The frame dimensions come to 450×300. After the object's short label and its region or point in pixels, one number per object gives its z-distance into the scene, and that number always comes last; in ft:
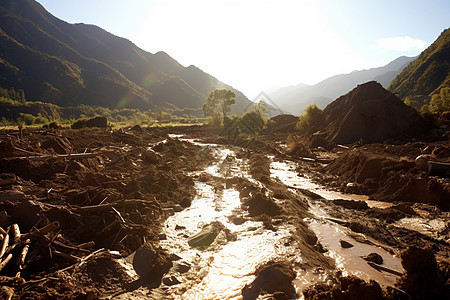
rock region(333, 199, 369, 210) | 28.30
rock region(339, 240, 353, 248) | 19.81
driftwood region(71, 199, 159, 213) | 19.56
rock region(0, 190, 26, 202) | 18.53
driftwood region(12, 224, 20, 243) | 14.13
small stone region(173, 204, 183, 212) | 27.11
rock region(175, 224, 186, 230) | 22.76
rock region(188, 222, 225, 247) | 19.89
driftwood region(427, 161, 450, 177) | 30.32
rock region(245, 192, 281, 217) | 25.88
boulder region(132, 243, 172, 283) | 15.23
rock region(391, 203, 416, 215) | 25.72
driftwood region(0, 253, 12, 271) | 12.12
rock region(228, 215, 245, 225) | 24.06
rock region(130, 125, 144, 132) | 107.27
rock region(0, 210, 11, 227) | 15.49
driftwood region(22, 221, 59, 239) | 14.75
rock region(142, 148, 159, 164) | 46.75
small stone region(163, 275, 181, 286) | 14.92
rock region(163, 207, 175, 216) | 25.88
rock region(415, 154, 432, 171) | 33.14
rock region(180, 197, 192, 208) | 28.52
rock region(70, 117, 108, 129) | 122.42
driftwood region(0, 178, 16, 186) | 21.57
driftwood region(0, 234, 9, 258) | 12.81
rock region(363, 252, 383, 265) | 17.31
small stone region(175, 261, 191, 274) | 16.22
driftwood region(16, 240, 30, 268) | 13.10
